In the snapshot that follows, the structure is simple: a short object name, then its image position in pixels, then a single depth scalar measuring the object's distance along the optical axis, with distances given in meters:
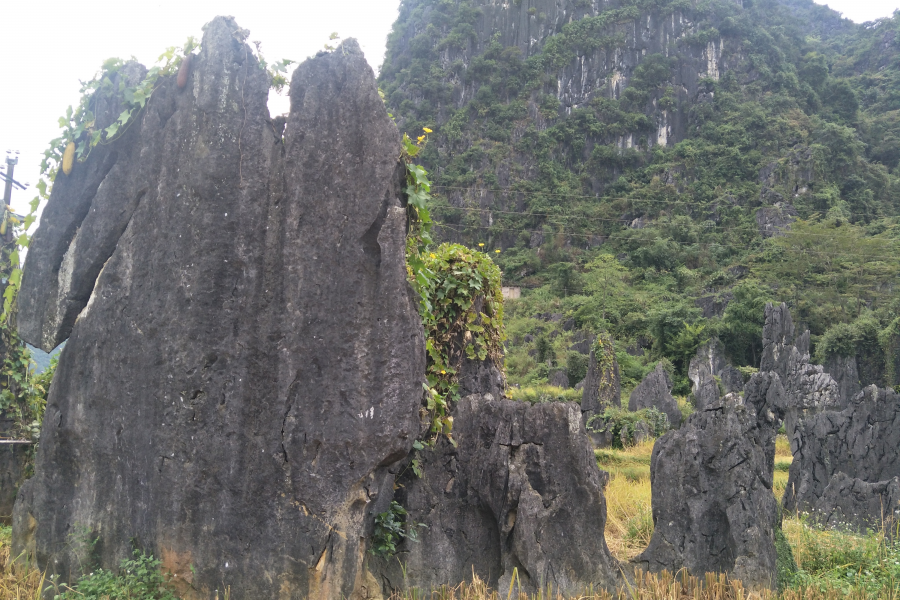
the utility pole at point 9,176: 7.30
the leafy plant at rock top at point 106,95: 4.61
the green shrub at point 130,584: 4.01
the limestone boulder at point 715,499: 5.34
